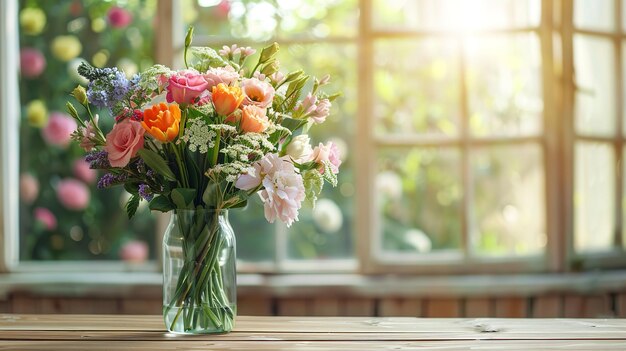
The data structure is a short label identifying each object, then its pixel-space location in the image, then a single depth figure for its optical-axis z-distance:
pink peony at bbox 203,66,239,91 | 1.74
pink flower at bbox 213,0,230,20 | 3.41
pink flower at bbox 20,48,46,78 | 3.51
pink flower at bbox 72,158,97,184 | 3.72
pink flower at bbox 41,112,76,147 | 3.55
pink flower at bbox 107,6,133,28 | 3.52
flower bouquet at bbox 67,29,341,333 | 1.69
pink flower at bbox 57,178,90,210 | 3.68
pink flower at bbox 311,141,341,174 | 1.76
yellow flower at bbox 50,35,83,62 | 3.54
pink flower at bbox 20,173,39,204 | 3.36
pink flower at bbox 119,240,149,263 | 3.64
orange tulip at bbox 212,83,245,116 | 1.67
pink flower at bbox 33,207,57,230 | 3.60
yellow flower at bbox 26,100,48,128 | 3.56
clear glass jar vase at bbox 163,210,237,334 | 1.75
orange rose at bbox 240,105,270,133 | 1.69
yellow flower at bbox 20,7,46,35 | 3.46
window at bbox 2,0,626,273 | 3.01
